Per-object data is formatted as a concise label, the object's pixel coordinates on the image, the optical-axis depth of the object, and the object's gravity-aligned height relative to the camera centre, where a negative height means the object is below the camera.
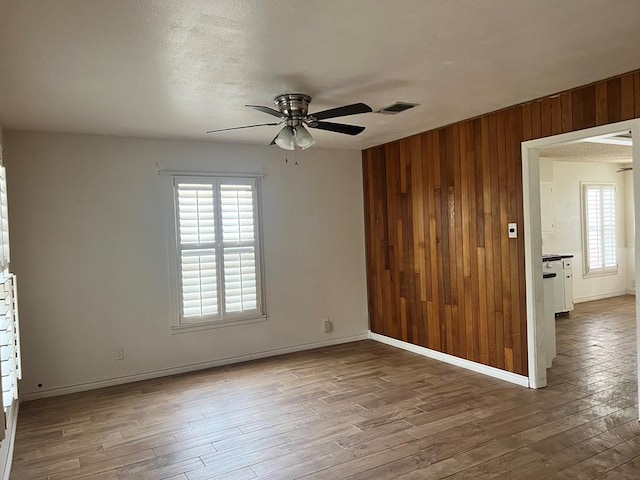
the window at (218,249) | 4.96 -0.08
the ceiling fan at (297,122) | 3.34 +0.85
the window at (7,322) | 2.79 -0.48
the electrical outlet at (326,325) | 5.81 -1.08
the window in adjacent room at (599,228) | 8.23 +0.02
